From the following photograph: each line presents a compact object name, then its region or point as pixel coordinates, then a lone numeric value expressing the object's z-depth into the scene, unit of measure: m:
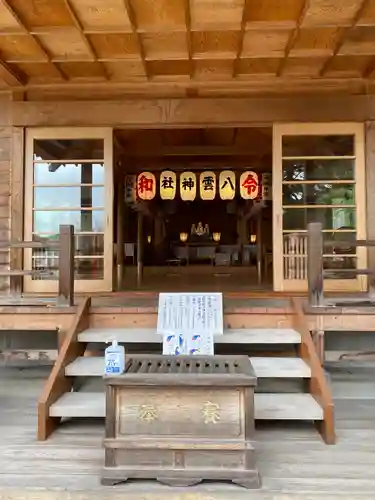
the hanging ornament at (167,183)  7.41
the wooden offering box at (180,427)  2.20
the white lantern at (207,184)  7.51
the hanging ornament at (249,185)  7.12
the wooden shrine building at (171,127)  4.55
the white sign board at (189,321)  3.16
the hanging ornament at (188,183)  7.61
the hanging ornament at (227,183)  7.33
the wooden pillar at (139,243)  8.83
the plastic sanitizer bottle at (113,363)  2.48
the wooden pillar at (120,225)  8.40
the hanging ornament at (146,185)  7.49
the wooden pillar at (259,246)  8.87
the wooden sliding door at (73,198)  5.02
